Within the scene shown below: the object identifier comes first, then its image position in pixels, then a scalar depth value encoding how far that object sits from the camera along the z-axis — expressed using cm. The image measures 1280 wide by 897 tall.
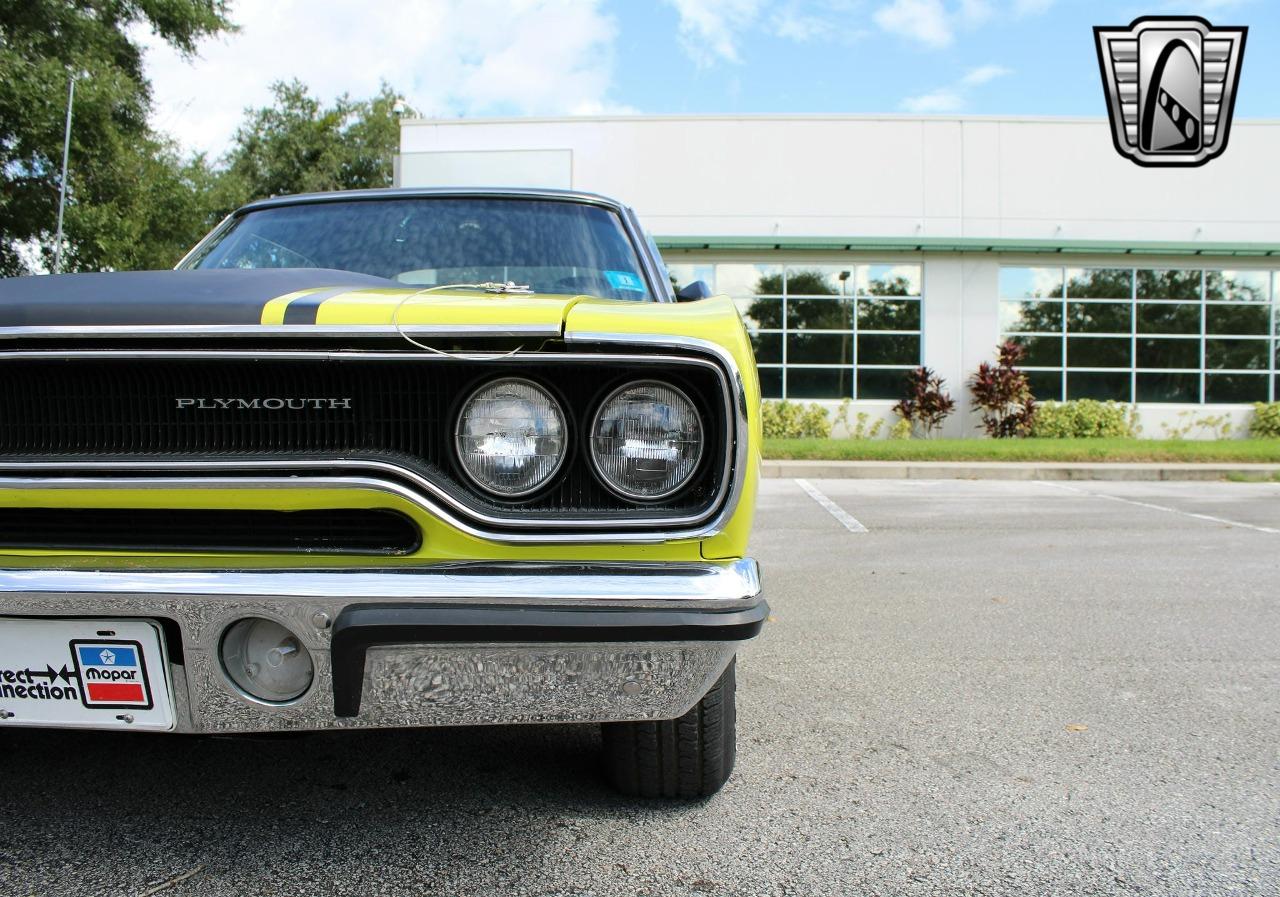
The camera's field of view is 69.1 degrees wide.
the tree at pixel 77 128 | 1094
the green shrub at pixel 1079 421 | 1596
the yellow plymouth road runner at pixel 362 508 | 148
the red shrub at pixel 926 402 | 1611
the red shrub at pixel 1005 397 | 1590
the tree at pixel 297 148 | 3019
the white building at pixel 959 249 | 1670
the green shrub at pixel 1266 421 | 1645
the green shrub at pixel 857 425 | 1669
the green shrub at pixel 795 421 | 1625
